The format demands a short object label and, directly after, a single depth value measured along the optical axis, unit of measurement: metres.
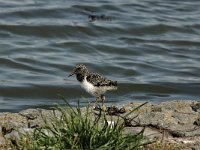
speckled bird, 19.66
